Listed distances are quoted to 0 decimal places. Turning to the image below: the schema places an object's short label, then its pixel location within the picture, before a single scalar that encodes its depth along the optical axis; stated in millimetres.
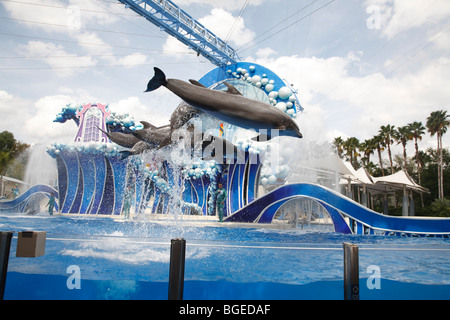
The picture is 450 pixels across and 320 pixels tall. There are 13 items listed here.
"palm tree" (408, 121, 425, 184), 33406
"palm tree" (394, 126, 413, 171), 34125
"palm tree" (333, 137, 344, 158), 38984
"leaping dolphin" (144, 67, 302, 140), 5059
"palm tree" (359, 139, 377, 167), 35688
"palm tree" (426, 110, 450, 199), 30014
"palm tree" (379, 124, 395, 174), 35225
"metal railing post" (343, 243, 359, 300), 3086
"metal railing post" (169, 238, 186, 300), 2818
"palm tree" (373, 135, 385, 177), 35375
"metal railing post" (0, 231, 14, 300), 3082
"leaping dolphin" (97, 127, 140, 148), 8156
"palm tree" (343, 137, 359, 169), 37188
